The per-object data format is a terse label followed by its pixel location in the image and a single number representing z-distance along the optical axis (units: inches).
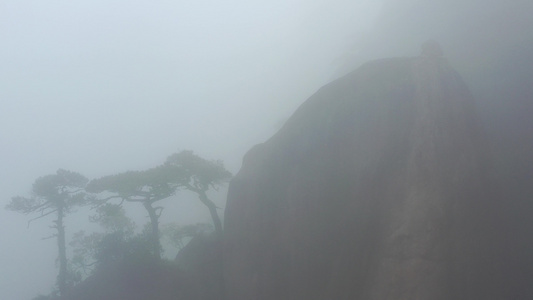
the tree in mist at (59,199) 1135.0
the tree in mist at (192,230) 1152.2
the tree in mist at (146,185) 1016.2
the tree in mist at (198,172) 1034.1
